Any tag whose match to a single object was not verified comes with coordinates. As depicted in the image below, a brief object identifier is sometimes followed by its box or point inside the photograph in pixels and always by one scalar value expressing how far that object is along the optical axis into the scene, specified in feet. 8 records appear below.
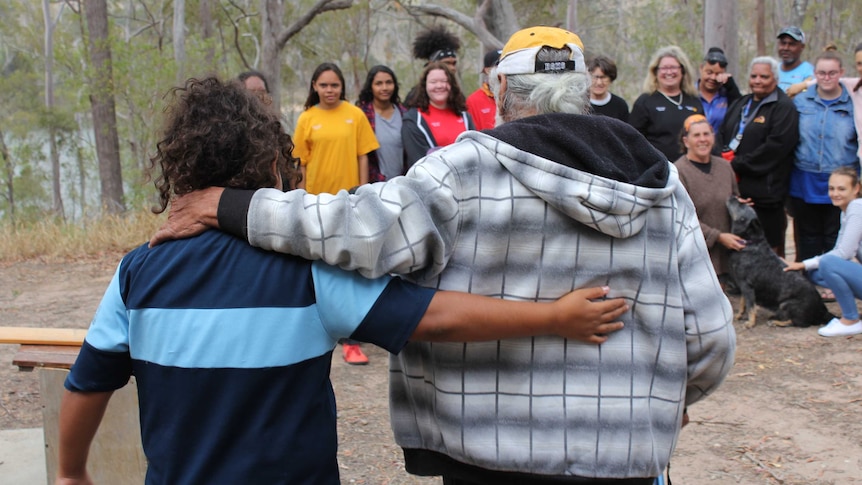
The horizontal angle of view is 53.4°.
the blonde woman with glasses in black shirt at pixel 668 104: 21.95
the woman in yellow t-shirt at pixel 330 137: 19.49
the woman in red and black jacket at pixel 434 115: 19.16
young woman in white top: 19.63
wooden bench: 10.55
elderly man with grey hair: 5.74
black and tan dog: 20.20
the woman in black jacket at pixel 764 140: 21.70
